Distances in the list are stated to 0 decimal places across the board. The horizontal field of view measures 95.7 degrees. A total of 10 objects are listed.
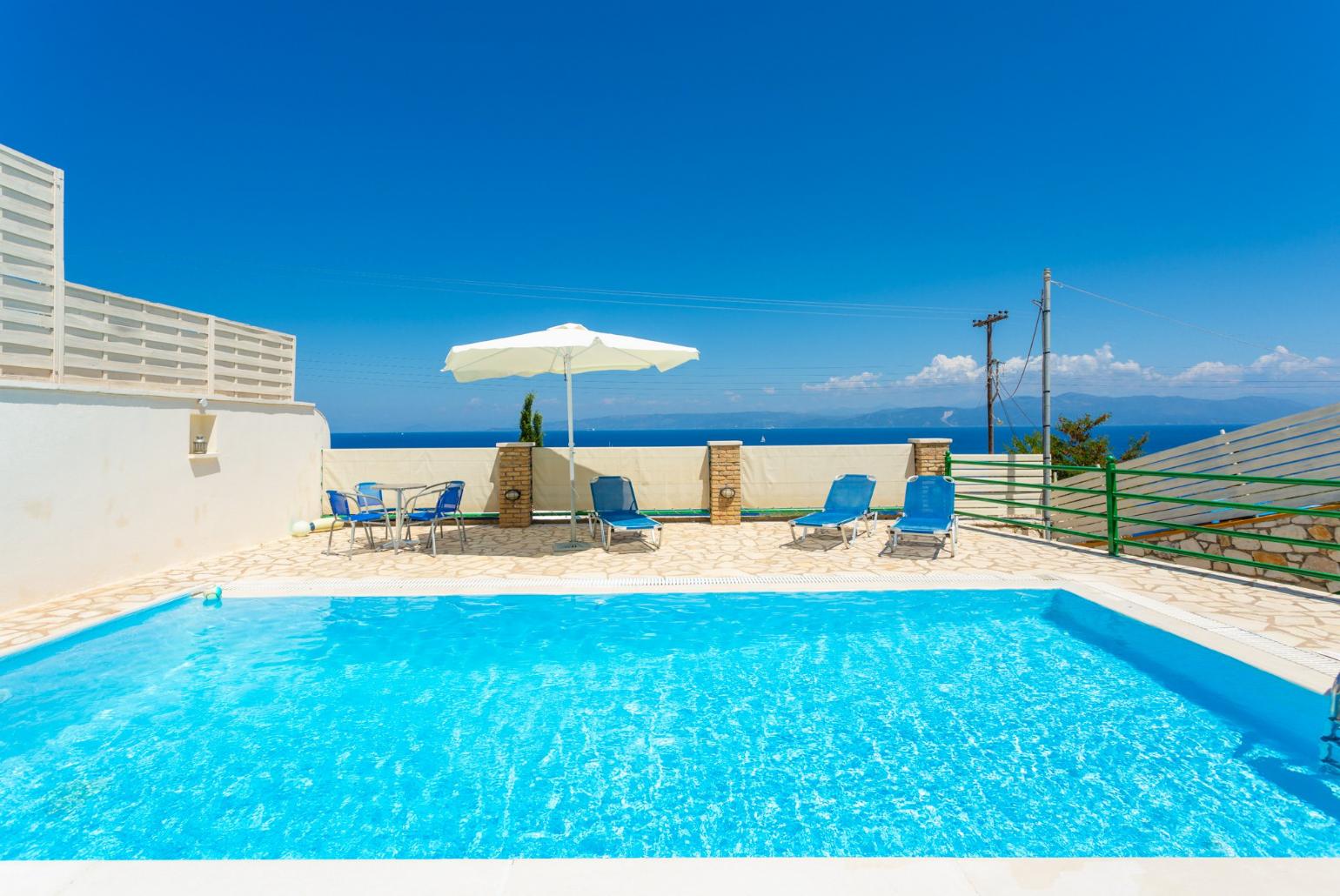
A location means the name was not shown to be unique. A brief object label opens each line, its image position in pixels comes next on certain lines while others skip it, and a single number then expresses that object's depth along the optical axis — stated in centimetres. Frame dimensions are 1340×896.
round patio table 807
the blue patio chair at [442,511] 834
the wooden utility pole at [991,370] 2576
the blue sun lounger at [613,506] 838
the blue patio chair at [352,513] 795
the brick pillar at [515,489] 1045
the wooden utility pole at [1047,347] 1032
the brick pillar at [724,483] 1052
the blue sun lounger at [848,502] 855
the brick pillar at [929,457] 1096
